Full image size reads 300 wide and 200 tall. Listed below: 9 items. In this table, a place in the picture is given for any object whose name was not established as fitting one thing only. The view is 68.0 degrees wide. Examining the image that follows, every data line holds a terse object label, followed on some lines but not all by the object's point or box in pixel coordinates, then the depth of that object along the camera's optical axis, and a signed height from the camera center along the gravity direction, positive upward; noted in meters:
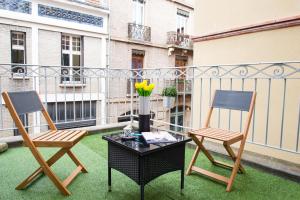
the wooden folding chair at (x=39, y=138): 1.95 -0.50
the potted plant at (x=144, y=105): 2.07 -0.18
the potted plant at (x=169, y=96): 5.45 -0.25
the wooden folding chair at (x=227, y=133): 2.14 -0.47
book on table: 1.84 -0.44
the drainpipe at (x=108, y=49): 9.73 +1.56
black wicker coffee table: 1.71 -0.60
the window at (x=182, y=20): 13.20 +3.95
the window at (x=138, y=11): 11.19 +3.77
